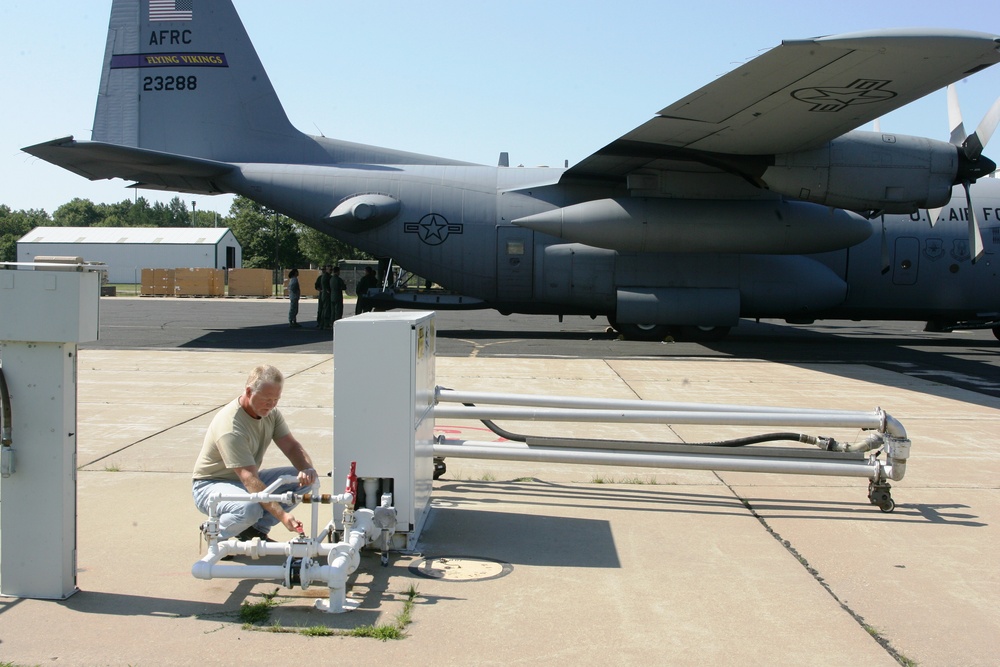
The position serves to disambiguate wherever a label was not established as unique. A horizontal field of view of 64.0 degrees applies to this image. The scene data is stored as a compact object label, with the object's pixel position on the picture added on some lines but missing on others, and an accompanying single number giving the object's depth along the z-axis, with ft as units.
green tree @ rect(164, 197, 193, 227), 499.92
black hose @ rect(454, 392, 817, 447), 21.48
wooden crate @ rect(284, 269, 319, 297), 142.17
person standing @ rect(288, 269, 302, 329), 66.74
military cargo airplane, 45.75
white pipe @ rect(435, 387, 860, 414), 19.44
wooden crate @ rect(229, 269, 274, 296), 136.98
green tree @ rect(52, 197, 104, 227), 456.86
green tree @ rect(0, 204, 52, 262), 372.46
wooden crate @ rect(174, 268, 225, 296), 132.98
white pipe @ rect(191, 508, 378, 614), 12.78
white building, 180.45
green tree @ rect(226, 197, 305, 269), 269.23
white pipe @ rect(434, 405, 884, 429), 18.86
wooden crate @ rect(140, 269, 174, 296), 133.18
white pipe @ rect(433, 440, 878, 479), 18.70
